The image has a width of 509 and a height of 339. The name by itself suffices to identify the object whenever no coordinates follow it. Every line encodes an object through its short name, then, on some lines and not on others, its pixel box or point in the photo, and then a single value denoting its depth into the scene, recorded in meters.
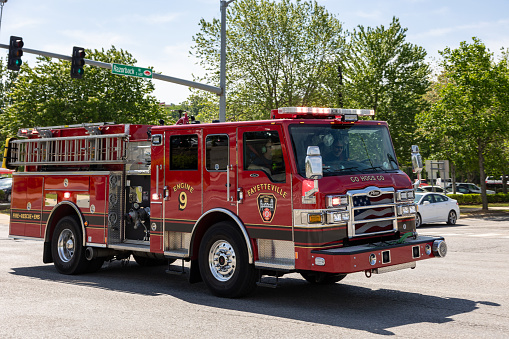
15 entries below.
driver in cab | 7.77
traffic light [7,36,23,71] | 18.25
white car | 23.39
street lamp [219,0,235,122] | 22.00
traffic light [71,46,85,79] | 18.78
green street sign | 19.80
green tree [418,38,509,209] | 30.95
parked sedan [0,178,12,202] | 40.72
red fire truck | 7.40
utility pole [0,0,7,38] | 24.46
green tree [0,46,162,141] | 31.33
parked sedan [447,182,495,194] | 48.67
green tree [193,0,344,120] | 34.75
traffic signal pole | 18.52
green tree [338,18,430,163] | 35.03
